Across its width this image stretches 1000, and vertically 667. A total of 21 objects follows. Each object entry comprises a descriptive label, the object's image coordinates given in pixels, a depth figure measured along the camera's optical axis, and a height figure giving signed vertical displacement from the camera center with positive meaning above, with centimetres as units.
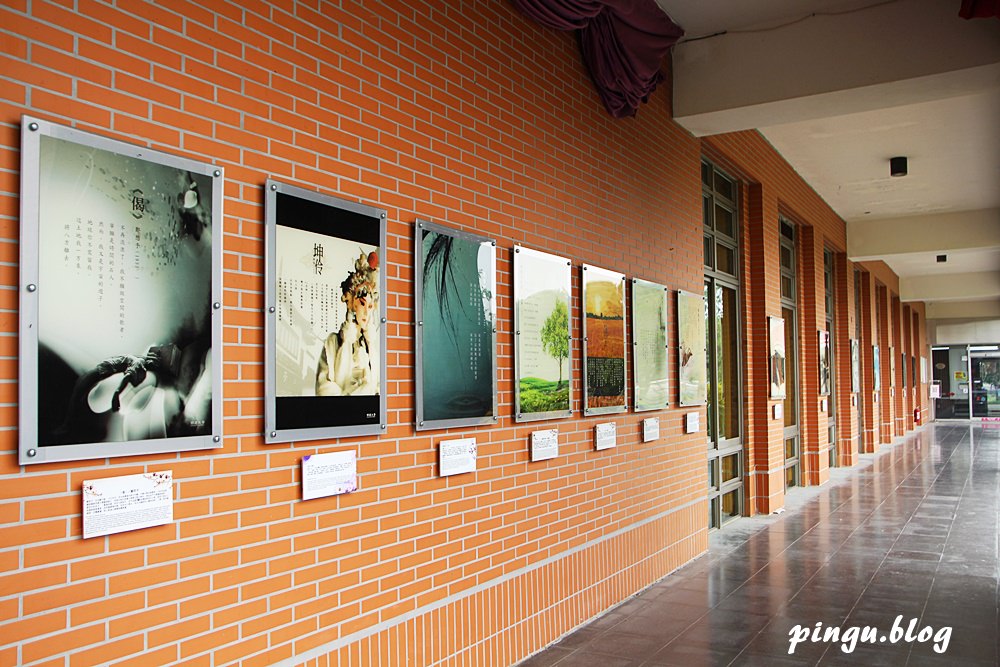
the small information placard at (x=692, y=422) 655 -39
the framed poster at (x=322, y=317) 284 +23
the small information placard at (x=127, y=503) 223 -34
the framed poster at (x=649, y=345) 567 +21
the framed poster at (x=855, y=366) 1435 +10
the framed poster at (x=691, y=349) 648 +20
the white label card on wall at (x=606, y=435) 509 -37
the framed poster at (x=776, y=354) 915 +21
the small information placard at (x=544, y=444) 442 -37
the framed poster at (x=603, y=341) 500 +22
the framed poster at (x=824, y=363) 1159 +13
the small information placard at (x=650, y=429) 575 -38
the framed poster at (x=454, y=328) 360 +23
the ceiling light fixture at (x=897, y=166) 969 +242
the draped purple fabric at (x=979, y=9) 444 +198
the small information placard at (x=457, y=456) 369 -36
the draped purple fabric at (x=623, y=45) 503 +207
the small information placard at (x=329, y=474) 296 -35
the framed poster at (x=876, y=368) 1655 +7
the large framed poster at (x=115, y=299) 212 +23
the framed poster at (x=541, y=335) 431 +22
